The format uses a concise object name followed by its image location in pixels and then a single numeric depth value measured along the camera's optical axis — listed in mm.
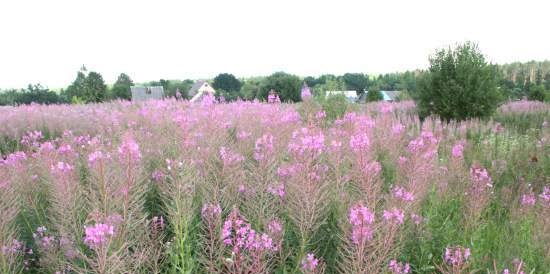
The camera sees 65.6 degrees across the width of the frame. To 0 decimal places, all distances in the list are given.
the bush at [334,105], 12429
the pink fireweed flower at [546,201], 3489
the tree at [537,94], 31664
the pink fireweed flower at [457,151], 4180
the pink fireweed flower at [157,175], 3484
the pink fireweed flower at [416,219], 3037
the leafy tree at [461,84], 15219
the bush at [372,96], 44812
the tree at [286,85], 58469
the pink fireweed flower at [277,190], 2930
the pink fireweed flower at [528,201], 3998
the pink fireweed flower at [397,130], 5403
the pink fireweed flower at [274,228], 2430
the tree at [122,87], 66312
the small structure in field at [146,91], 71788
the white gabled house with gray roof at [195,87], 102488
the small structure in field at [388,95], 86162
